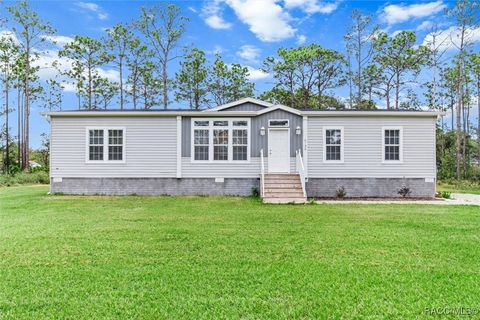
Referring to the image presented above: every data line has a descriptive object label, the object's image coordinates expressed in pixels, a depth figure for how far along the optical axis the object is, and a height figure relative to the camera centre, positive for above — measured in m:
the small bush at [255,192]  13.18 -1.23
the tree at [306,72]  25.39 +6.63
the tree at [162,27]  24.25 +9.45
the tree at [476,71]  22.02 +5.88
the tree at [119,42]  25.09 +8.64
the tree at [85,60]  25.30 +7.44
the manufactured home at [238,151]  13.23 +0.34
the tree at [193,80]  25.73 +6.02
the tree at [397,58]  24.48 +7.28
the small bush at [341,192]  13.11 -1.22
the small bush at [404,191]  13.20 -1.19
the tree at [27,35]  24.05 +8.95
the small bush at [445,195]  13.18 -1.38
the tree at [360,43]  25.03 +8.67
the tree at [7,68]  25.00 +6.86
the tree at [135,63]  25.25 +7.21
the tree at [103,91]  26.16 +5.28
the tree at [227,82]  26.11 +5.91
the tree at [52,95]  26.84 +5.15
